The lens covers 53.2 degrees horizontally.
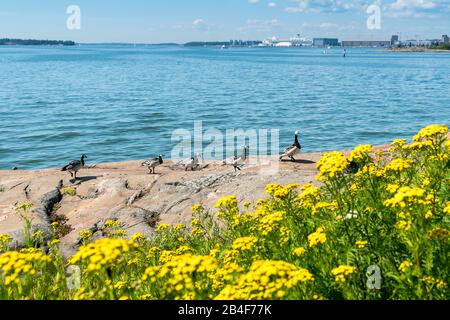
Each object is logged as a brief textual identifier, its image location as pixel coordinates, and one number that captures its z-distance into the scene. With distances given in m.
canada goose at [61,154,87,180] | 19.39
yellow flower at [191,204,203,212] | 9.43
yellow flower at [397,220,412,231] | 5.12
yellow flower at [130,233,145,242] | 8.36
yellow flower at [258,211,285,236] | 6.13
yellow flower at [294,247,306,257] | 5.40
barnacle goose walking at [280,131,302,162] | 23.58
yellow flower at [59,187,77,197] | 16.63
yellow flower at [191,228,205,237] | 9.11
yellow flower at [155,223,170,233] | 9.23
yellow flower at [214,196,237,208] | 7.80
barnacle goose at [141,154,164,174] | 22.36
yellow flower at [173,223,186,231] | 9.53
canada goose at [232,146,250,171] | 21.56
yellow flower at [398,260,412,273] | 4.75
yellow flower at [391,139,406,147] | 8.73
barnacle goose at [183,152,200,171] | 23.59
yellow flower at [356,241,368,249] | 5.22
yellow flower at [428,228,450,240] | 4.75
